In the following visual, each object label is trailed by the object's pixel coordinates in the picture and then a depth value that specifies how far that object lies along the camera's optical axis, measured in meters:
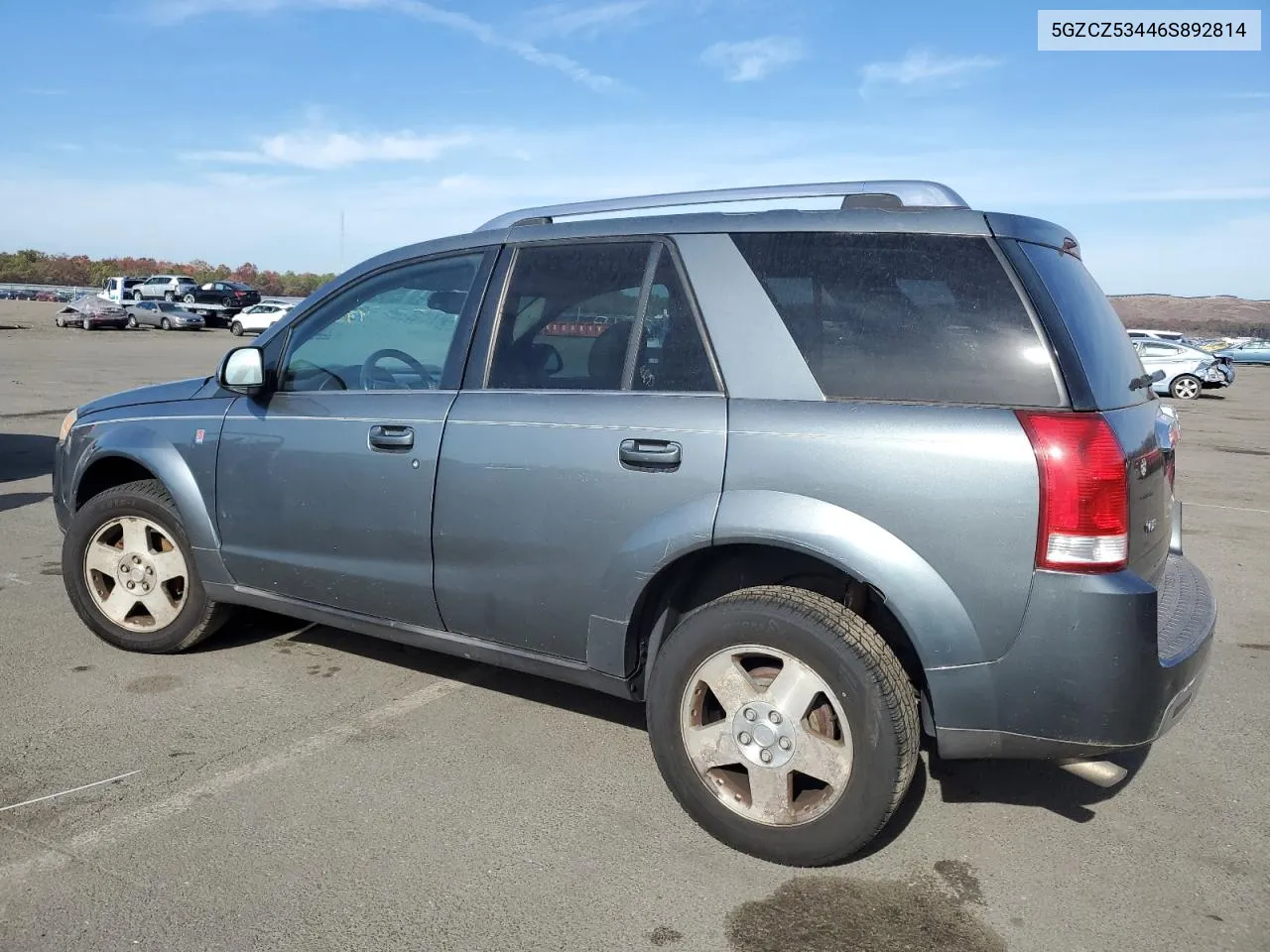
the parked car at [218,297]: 48.09
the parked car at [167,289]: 48.97
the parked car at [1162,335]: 33.09
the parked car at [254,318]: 43.37
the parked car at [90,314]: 40.12
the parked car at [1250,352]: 49.16
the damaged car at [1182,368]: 27.38
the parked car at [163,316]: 42.81
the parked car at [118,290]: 48.25
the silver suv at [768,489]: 2.86
